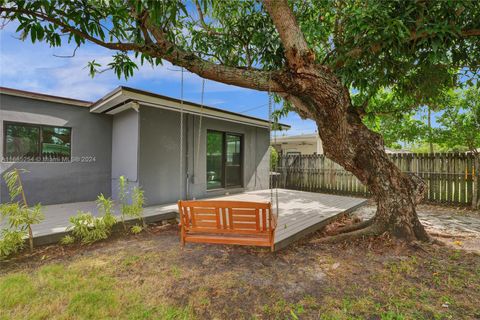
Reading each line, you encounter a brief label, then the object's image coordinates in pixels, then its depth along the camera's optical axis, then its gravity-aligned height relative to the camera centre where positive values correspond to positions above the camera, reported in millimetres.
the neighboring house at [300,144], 15466 +1320
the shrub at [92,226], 4004 -1185
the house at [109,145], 5844 +469
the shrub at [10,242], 3312 -1206
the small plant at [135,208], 4609 -961
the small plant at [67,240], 3899 -1374
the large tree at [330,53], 2922 +1704
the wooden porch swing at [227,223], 3166 -900
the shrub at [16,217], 3340 -864
